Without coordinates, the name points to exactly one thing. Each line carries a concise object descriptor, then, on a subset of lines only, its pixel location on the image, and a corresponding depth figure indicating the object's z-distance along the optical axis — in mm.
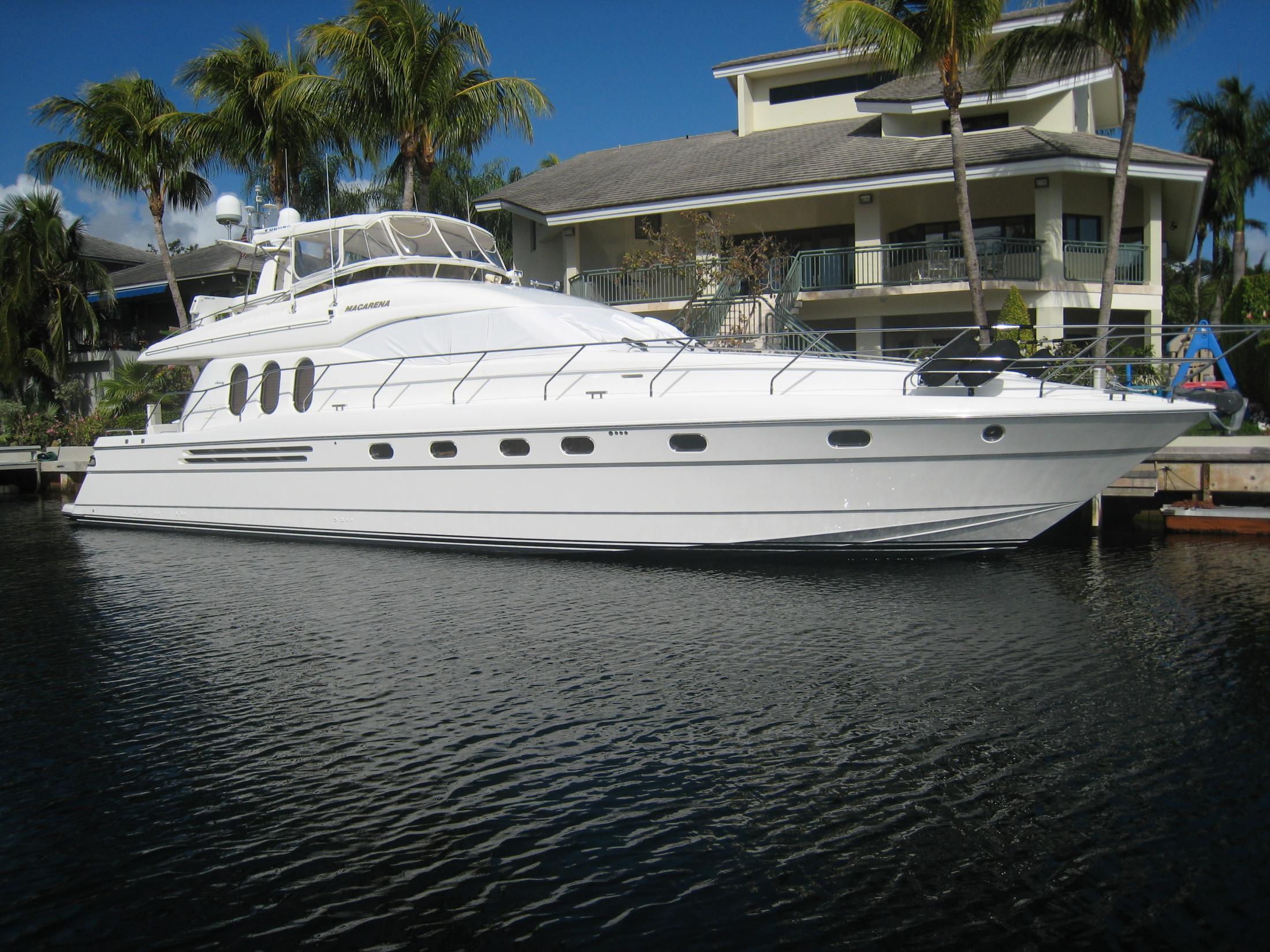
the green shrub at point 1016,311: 19125
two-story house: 20469
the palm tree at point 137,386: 23812
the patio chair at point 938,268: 20766
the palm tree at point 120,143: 23156
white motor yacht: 9211
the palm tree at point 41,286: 30219
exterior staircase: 18484
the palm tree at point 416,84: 18828
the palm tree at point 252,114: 22359
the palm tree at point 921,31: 15398
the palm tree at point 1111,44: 14727
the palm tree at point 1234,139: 35969
